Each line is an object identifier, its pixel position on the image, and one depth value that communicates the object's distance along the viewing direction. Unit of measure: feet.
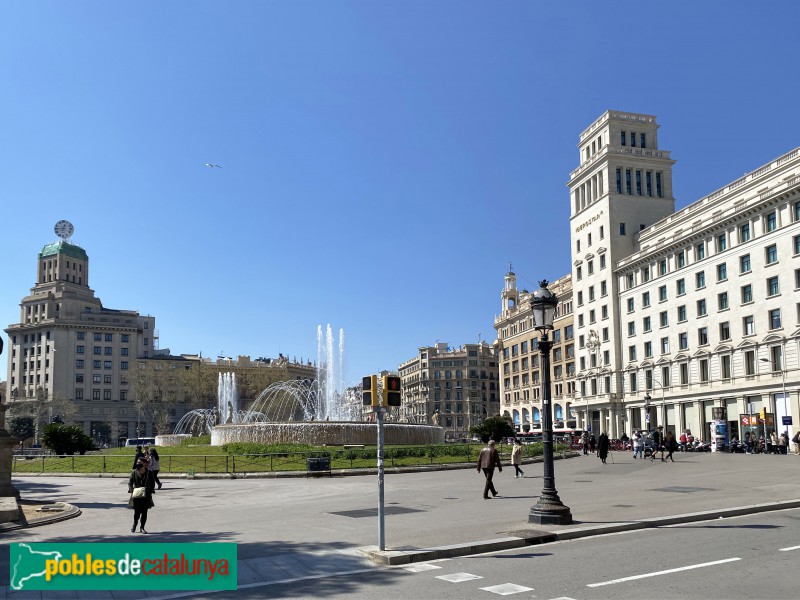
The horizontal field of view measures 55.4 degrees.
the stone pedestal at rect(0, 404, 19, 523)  64.96
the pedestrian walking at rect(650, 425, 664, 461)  148.93
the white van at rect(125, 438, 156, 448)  307.78
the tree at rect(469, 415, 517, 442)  211.90
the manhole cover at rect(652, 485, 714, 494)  72.49
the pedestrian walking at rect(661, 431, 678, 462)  127.34
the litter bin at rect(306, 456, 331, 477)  103.45
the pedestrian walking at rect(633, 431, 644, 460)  144.66
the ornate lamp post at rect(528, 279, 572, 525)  48.80
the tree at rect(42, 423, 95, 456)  159.43
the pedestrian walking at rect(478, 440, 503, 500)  70.95
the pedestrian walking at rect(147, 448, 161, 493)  85.71
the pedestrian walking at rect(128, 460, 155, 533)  50.65
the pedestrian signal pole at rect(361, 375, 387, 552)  39.04
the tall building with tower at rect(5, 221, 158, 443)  459.73
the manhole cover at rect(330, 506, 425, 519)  59.58
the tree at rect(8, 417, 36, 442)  350.74
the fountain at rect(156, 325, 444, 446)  143.74
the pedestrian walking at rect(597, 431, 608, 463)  124.47
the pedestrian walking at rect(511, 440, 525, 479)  98.27
